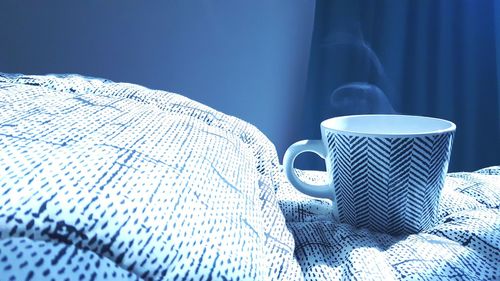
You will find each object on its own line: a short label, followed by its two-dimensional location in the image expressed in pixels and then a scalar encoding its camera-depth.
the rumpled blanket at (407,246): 0.25
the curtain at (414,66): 1.10
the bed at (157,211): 0.14
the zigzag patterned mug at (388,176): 0.29
